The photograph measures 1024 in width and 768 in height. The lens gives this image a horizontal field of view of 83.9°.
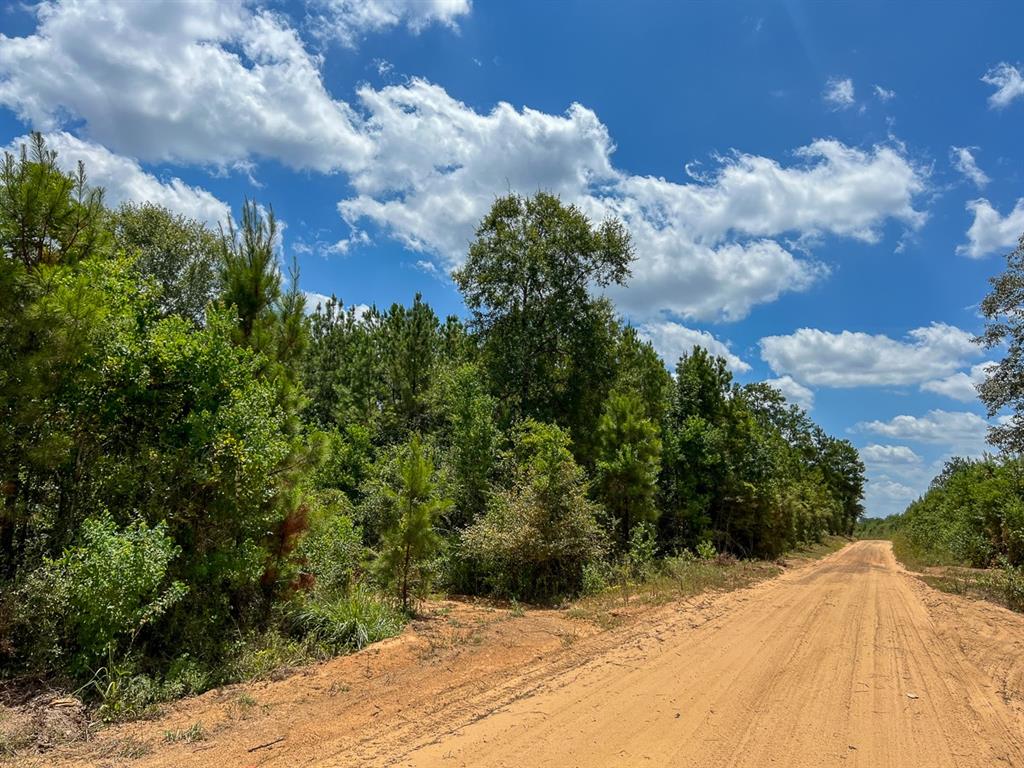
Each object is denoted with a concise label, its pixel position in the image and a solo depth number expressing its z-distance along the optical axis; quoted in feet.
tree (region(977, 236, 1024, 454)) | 59.72
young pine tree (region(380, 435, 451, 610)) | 37.09
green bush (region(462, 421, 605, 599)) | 49.03
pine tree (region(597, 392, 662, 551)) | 63.36
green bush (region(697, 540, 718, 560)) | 72.49
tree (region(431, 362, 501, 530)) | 59.41
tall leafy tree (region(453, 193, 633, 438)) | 79.36
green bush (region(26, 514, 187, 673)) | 21.21
